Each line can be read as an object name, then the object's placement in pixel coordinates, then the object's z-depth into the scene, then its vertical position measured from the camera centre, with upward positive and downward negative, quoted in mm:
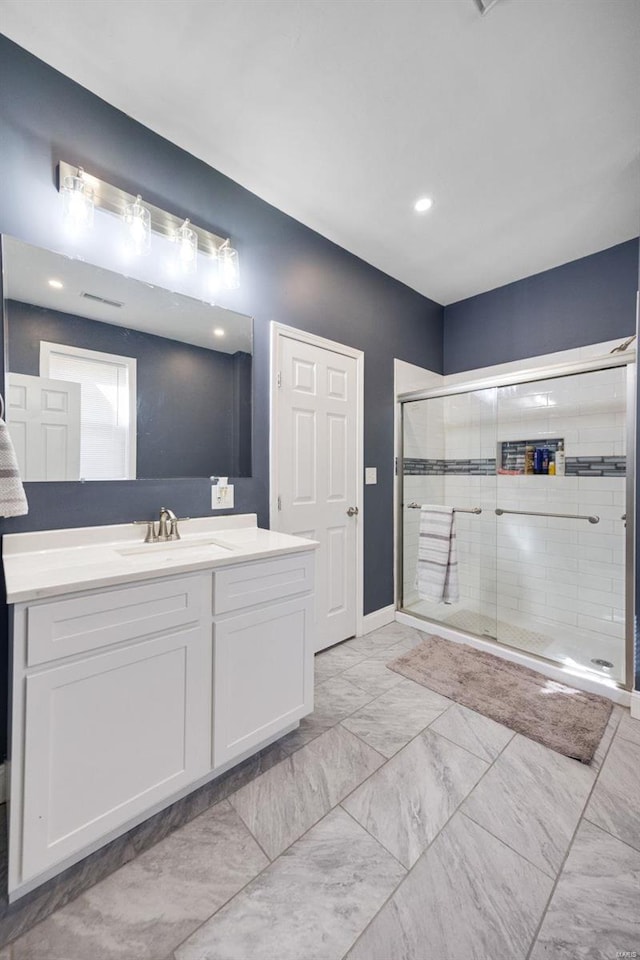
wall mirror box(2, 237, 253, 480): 1411 +453
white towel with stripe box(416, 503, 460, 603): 2662 -545
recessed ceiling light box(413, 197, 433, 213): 2111 +1584
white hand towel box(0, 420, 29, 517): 1192 -17
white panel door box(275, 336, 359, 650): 2215 +89
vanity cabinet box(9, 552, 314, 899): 972 -675
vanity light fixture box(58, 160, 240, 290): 1480 +1159
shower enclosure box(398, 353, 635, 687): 2418 -177
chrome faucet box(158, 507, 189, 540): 1654 -205
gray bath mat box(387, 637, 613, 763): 1672 -1115
